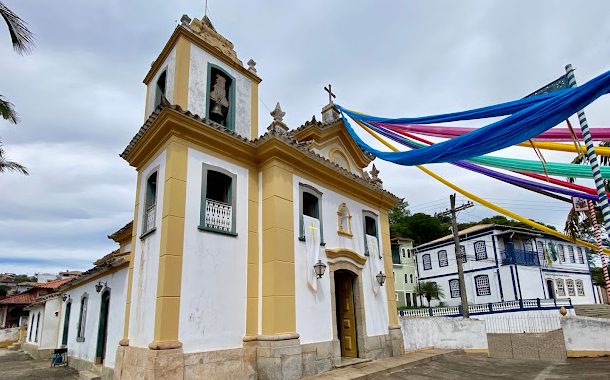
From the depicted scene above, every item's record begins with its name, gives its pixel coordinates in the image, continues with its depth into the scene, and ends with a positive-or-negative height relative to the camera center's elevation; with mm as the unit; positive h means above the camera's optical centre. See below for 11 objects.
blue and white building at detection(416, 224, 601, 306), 26438 +1036
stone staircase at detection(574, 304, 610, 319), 23047 -2146
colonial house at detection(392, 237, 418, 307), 33241 +1085
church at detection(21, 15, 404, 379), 7152 +916
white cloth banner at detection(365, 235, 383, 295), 11398 +762
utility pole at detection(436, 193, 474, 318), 15958 +2093
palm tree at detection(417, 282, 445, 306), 29719 -730
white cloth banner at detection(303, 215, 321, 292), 9070 +1021
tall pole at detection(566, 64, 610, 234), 4707 +1574
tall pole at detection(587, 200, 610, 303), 6316 +735
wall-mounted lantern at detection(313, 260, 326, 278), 8984 +398
